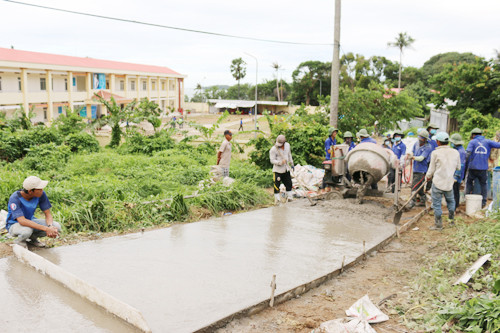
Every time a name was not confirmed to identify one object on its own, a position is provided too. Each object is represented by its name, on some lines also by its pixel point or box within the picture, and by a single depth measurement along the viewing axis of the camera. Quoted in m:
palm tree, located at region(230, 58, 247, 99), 77.50
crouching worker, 5.52
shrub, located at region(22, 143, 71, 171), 14.25
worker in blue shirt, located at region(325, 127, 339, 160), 10.53
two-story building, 32.41
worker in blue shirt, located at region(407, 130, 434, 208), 8.91
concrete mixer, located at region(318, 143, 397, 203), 8.72
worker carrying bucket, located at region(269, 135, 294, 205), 9.27
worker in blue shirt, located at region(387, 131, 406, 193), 10.30
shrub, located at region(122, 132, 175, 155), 18.67
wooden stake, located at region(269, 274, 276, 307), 4.44
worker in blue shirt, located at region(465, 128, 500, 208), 8.67
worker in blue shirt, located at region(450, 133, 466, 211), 8.26
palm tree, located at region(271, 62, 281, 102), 71.75
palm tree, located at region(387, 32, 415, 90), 61.66
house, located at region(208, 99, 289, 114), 61.83
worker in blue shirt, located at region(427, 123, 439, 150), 9.90
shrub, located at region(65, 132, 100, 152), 18.33
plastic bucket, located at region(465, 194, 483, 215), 8.24
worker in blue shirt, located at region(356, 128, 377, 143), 10.08
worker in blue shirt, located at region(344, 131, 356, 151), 9.98
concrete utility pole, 12.91
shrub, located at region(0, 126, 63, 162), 16.86
